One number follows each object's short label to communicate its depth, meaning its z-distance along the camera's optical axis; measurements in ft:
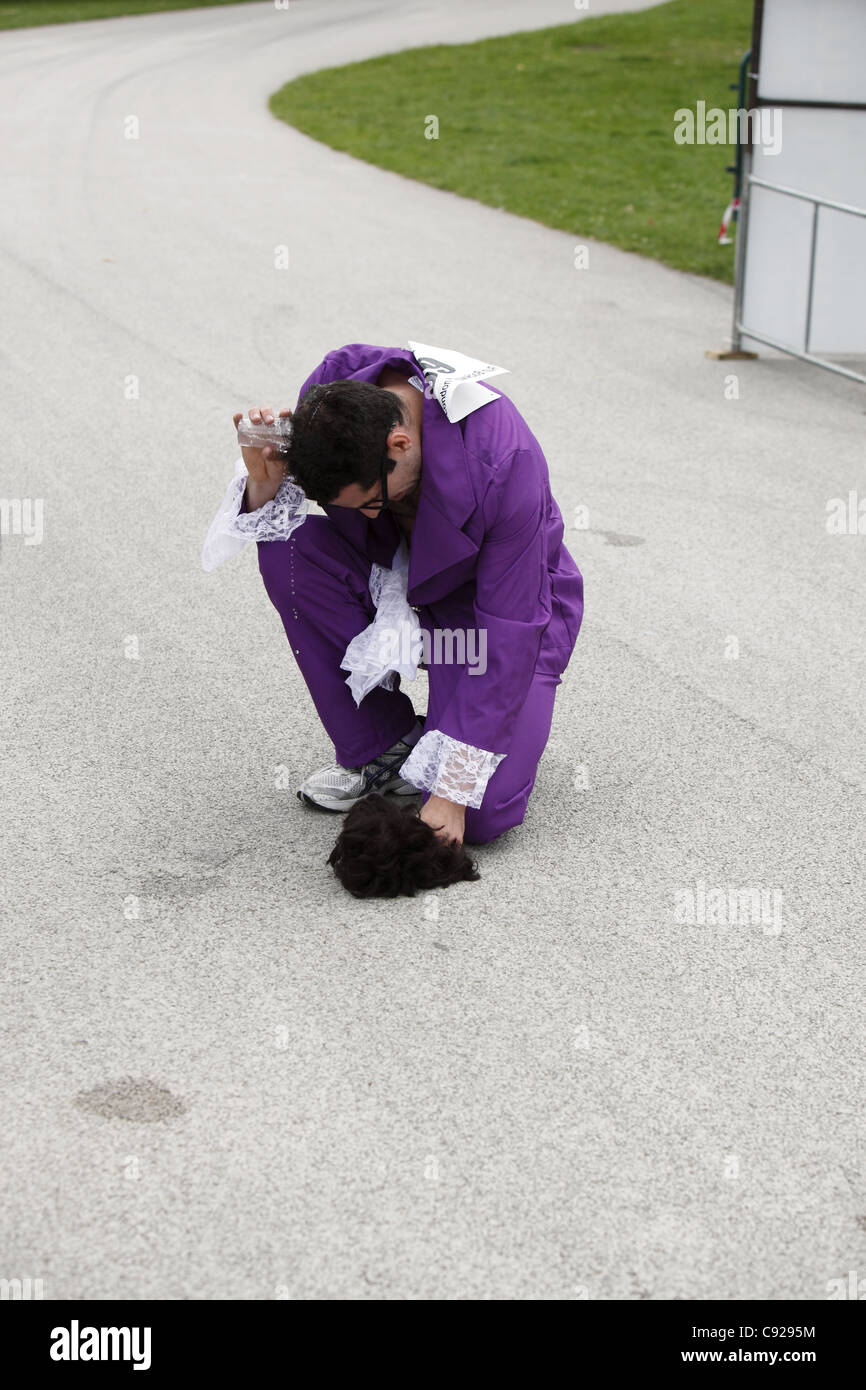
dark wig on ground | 11.73
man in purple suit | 11.25
